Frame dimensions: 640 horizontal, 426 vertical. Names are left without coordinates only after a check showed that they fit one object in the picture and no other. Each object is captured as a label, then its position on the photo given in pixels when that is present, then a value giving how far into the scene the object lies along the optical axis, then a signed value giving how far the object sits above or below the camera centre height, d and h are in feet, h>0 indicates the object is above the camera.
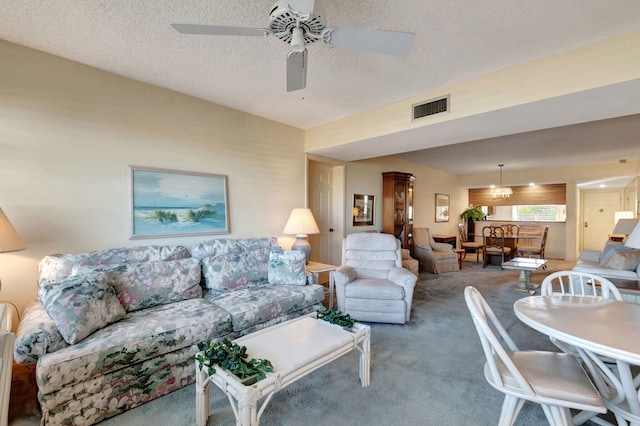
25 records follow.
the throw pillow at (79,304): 5.66 -2.03
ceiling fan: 4.49 +3.12
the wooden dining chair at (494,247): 20.95 -2.69
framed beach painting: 9.23 +0.25
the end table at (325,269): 11.15 -2.39
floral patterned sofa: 5.29 -2.66
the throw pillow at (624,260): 10.17 -1.76
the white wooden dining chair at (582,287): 6.46 -1.78
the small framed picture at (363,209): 17.98 +0.13
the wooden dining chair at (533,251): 21.42 -3.09
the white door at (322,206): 16.44 +0.30
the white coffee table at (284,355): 4.48 -2.88
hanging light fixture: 25.12 +1.77
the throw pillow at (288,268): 10.20 -2.09
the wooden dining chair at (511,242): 22.25 -2.47
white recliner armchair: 10.27 -2.75
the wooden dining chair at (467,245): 22.88 -2.79
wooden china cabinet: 19.15 +0.30
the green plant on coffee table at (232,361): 4.80 -2.68
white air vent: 9.52 +3.65
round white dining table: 4.01 -1.87
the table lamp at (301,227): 12.10 -0.72
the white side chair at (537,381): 4.24 -2.74
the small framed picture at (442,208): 26.30 +0.34
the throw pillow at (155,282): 7.49 -2.05
